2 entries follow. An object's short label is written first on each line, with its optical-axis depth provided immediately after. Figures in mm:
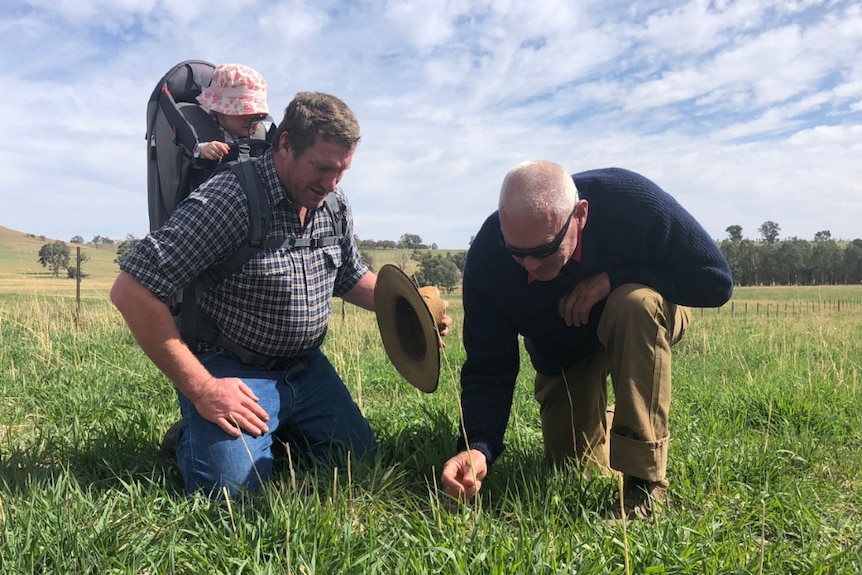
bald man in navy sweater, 2599
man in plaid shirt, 2703
